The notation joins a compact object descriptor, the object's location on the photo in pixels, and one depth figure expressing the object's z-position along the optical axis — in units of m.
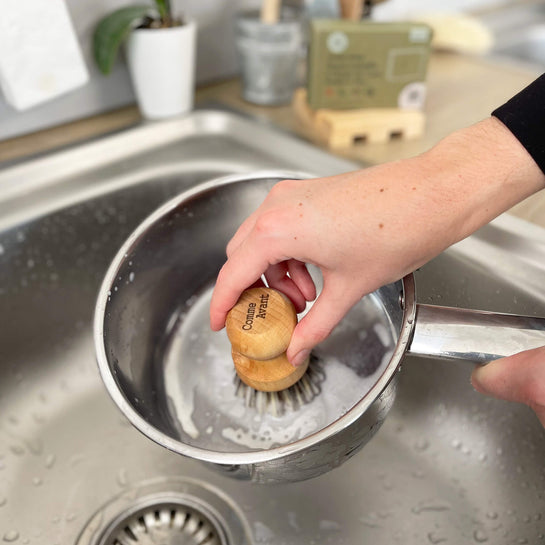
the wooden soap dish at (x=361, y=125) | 0.64
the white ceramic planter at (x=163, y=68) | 0.63
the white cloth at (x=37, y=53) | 0.55
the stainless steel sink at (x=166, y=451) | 0.50
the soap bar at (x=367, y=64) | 0.62
